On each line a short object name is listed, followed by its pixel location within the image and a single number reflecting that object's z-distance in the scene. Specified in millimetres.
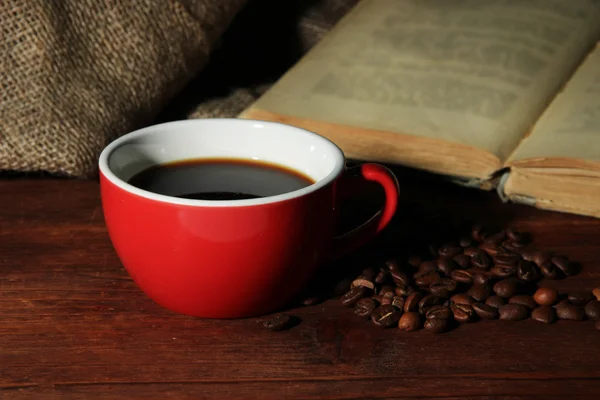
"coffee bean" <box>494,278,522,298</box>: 578
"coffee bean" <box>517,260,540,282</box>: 591
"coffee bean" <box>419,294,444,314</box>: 567
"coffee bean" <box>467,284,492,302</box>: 575
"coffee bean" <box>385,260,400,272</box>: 590
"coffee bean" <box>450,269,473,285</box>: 588
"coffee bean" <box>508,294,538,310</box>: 571
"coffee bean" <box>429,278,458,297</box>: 577
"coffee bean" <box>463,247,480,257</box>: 610
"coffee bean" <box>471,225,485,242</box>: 630
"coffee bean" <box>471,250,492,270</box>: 602
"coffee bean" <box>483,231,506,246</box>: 620
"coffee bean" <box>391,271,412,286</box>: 584
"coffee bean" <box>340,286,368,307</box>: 572
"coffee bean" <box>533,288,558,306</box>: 573
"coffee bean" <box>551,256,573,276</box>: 598
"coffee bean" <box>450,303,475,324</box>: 563
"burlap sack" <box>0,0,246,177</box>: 679
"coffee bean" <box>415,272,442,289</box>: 587
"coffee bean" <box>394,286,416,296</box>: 575
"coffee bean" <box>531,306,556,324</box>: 565
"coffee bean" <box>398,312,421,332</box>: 557
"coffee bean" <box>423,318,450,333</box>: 556
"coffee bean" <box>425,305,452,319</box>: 561
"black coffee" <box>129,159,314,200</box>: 571
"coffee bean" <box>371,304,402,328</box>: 559
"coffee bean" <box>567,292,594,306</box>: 576
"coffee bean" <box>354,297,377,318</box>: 566
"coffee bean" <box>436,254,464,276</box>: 595
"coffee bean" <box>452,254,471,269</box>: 602
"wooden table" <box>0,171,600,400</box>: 527
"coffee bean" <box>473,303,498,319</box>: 565
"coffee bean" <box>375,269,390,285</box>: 582
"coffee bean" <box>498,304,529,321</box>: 565
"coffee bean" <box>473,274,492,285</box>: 584
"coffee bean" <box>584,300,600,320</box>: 566
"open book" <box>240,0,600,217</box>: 655
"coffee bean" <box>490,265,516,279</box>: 595
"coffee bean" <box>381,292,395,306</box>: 572
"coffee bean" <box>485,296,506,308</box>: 571
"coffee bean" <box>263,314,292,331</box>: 555
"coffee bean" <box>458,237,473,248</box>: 621
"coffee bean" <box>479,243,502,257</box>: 613
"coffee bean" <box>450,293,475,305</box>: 571
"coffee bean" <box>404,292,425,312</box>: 565
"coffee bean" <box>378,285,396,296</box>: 578
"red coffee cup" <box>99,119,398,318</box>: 529
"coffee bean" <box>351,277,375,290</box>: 580
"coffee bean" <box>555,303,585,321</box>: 566
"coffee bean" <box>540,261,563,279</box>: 595
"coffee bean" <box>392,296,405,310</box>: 569
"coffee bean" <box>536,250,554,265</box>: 602
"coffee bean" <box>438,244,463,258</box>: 610
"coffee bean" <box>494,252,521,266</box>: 601
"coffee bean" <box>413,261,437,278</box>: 595
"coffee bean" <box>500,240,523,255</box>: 622
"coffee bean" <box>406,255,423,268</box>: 604
